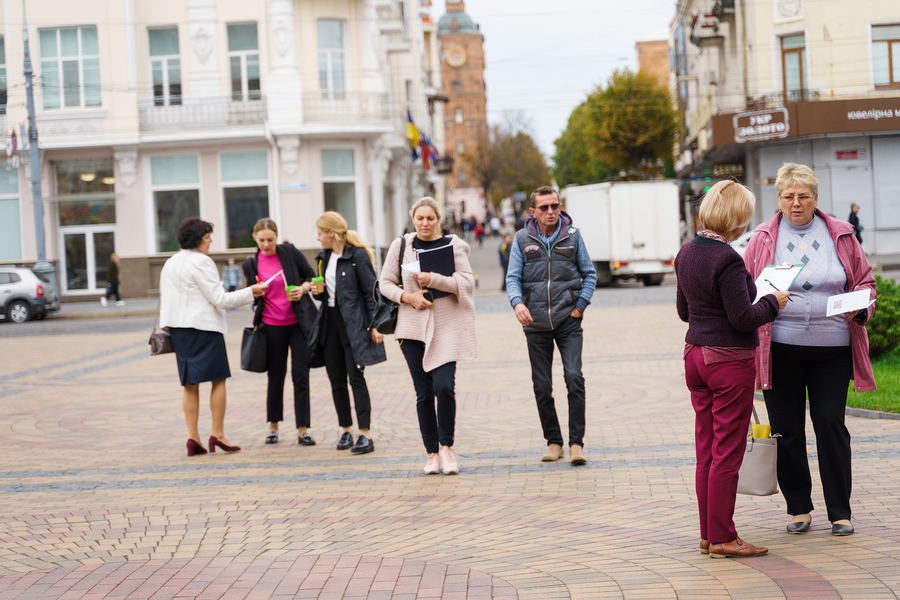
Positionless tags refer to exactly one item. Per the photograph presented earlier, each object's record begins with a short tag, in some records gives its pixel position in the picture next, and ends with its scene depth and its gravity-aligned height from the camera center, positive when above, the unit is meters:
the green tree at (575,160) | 71.69 +8.64
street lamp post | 30.08 +3.19
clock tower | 132.62 +24.53
